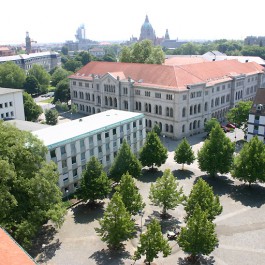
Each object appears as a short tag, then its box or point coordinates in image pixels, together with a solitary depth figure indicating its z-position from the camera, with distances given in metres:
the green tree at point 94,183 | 48.47
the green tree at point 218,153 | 56.97
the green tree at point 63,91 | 122.06
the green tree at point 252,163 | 52.66
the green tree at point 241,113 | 79.38
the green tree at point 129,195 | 44.50
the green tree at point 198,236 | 36.12
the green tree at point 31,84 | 146.25
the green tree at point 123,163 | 54.59
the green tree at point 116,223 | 38.75
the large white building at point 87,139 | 53.41
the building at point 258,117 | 70.38
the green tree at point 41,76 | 156.75
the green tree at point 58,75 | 157.12
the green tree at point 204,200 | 41.81
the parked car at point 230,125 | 90.06
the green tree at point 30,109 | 99.94
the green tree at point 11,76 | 143.89
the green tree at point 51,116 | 95.69
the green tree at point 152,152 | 60.91
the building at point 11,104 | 88.06
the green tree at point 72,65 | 195.38
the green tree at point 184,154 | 62.25
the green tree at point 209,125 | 81.31
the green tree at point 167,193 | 45.34
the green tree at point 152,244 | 35.72
